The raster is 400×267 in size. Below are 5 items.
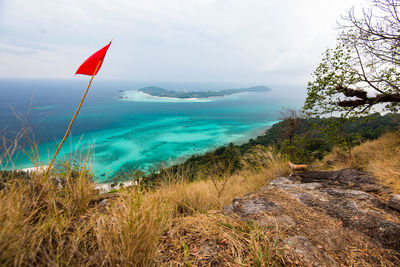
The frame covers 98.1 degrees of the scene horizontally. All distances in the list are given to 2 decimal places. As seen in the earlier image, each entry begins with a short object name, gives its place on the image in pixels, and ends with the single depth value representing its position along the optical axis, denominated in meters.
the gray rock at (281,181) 4.02
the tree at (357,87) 5.24
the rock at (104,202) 2.25
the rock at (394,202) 2.41
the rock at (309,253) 1.42
